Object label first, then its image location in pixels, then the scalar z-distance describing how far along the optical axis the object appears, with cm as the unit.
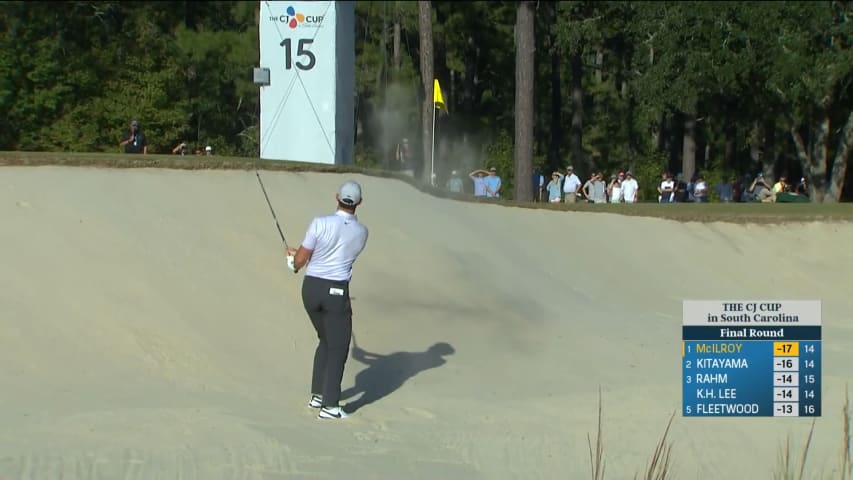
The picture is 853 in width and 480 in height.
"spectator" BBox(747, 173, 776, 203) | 3447
